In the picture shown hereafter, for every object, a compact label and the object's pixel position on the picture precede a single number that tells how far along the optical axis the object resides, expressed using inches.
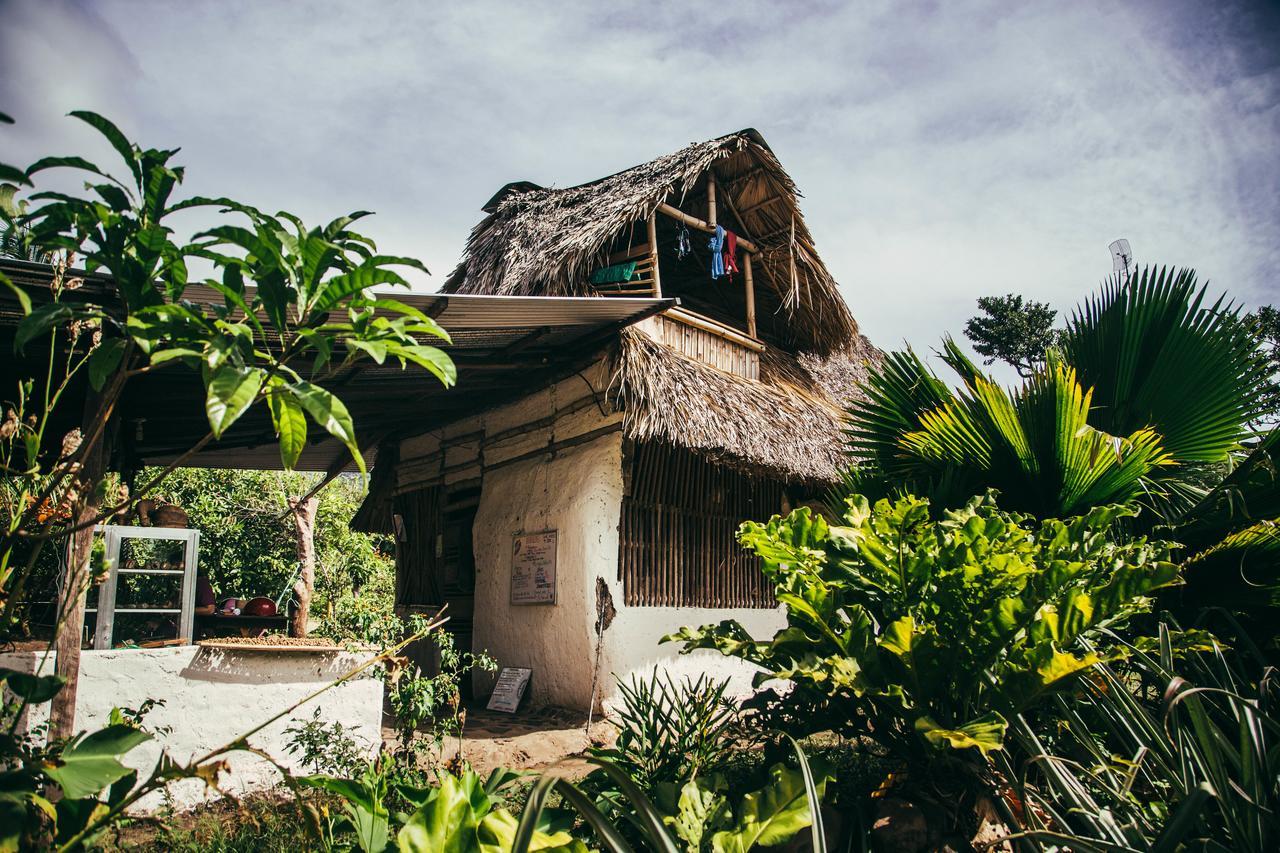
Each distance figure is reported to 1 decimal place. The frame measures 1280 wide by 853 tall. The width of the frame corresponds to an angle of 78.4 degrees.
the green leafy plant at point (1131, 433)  112.0
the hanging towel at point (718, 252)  282.5
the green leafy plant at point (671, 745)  97.0
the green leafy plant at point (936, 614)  72.6
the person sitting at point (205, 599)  207.3
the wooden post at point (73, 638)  126.4
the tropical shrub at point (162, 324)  49.7
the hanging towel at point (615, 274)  267.9
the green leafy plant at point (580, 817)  54.6
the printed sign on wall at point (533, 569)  240.1
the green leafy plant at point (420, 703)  127.3
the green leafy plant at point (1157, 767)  58.4
